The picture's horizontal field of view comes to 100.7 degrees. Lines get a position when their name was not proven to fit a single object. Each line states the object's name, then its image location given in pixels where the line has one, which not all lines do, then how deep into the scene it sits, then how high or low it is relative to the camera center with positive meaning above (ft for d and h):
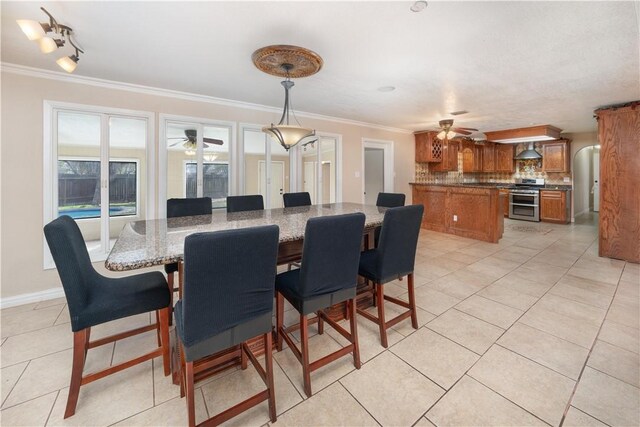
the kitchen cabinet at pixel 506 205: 24.12 +0.71
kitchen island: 15.80 +0.22
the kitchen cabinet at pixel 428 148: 20.38 +5.14
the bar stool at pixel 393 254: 6.16 -0.99
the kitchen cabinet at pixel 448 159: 21.38 +4.46
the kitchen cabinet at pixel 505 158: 24.87 +5.25
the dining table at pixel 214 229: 4.14 -0.47
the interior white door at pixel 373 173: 20.79 +3.29
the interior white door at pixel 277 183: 16.88 +2.09
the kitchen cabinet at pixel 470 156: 24.77 +5.33
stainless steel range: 22.41 +1.11
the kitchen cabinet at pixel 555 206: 21.15 +0.54
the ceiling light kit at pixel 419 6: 5.45 +4.35
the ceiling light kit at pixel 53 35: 5.25 +3.77
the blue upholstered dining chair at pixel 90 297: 4.33 -1.55
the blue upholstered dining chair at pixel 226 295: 3.63 -1.22
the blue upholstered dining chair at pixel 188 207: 8.60 +0.23
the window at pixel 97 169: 9.21 +1.72
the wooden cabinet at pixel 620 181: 12.02 +1.46
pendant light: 6.80 +4.17
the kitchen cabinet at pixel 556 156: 21.54 +4.68
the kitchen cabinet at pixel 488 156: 25.83 +5.54
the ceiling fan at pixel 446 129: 15.11 +4.86
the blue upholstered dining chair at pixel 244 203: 9.72 +0.40
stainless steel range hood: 23.07 +5.15
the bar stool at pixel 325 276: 4.83 -1.24
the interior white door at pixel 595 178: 26.66 +3.55
